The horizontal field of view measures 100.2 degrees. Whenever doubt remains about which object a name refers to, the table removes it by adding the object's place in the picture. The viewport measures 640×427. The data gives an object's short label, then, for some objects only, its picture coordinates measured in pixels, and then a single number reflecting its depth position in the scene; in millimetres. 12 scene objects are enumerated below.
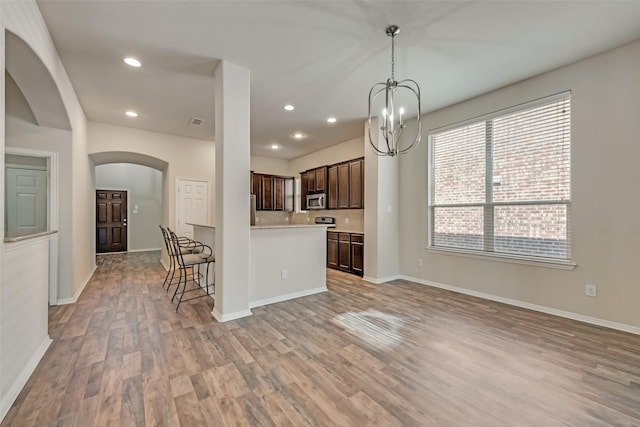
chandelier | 2594
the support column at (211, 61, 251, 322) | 3061
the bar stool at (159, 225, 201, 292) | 4375
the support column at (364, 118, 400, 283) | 4727
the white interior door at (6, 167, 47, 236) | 4102
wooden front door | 8164
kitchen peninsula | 3574
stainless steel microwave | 6527
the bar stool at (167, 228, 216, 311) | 3643
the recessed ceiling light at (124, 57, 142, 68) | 3018
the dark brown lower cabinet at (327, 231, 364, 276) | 5161
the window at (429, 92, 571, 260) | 3268
